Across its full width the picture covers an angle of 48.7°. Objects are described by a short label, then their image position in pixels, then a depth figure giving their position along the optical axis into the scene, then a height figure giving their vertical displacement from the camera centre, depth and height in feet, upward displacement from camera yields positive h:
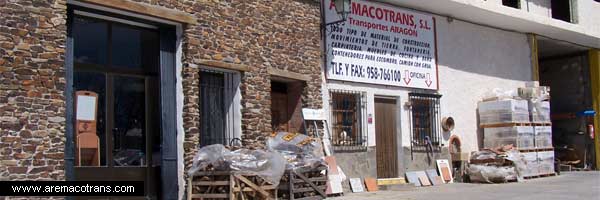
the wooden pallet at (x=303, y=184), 39.96 -3.42
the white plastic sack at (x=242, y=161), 37.06 -1.74
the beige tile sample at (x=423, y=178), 55.11 -4.31
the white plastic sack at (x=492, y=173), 56.13 -4.10
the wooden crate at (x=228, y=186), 36.50 -3.10
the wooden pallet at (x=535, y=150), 59.92 -2.32
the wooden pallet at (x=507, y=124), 59.64 +0.09
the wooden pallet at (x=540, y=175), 60.41 -4.79
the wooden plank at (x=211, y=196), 36.50 -3.59
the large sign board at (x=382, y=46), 50.06 +6.62
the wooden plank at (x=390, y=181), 52.32 -4.27
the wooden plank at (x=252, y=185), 36.63 -3.05
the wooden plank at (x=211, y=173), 36.73 -2.35
